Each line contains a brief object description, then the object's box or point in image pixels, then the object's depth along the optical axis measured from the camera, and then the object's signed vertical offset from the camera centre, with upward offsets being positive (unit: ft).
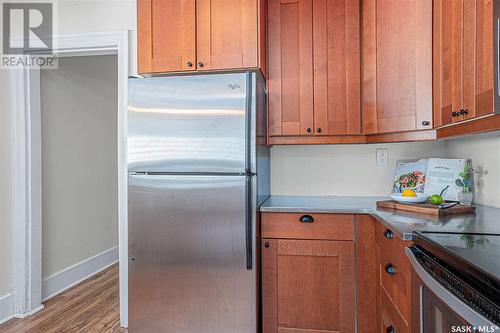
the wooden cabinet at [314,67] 6.95 +2.23
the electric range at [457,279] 2.44 -1.05
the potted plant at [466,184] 6.14 -0.40
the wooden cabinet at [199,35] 6.40 +2.77
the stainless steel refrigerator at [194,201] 5.98 -0.69
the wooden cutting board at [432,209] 5.28 -0.77
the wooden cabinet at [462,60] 4.08 +1.57
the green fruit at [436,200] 5.67 -0.64
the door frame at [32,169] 7.71 -0.03
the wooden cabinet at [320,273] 6.02 -2.10
